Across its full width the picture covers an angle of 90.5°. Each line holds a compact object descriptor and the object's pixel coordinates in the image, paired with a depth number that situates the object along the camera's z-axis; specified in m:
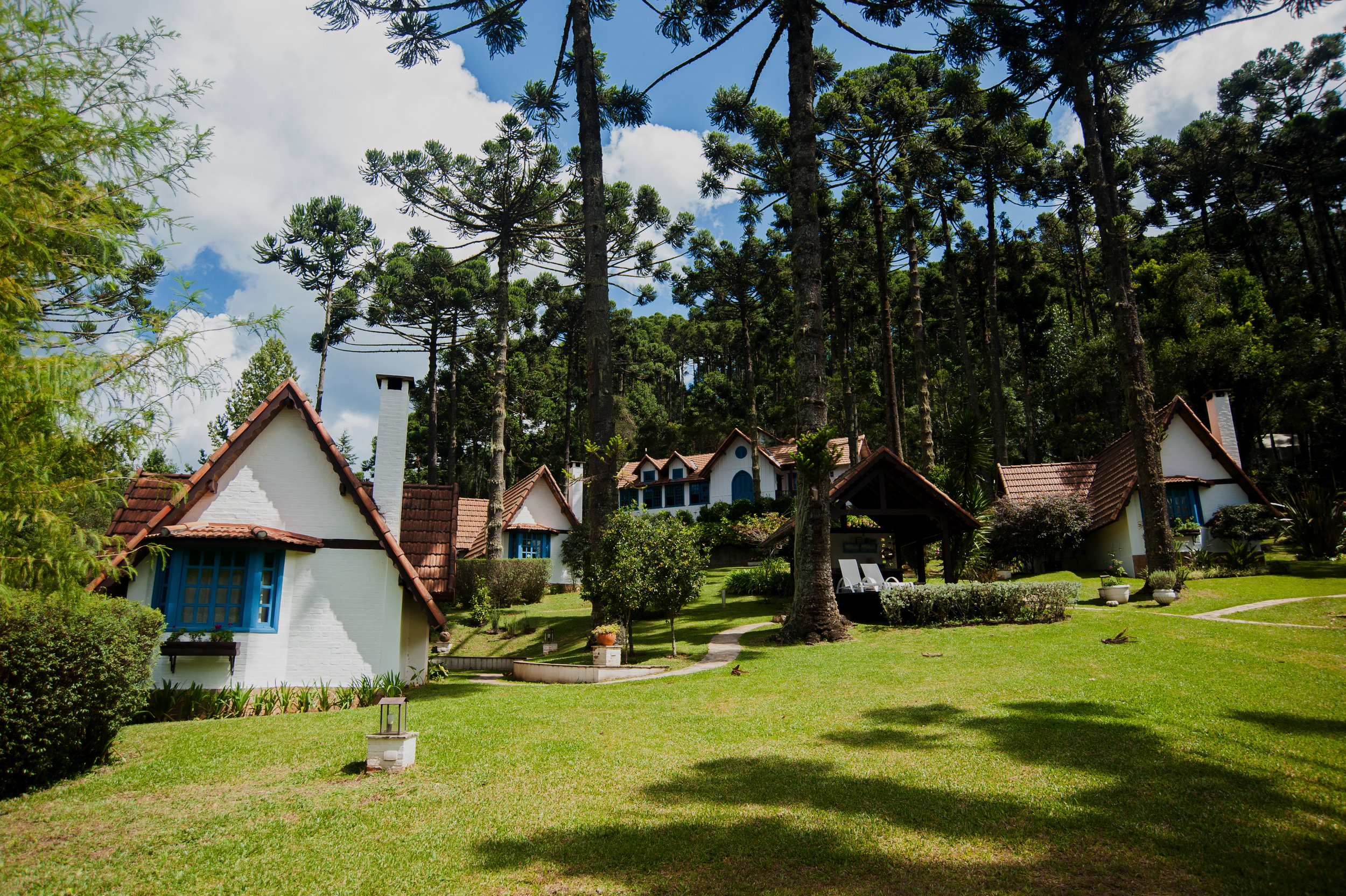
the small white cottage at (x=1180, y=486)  21.97
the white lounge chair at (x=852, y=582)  16.56
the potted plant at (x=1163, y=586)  15.26
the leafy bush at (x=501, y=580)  23.78
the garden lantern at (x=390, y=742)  6.97
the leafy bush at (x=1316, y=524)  19.48
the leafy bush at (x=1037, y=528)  22.67
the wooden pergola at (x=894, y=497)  17.05
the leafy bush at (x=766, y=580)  22.92
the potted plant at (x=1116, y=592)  16.22
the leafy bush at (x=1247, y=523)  20.84
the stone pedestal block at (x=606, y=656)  14.12
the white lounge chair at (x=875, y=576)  16.89
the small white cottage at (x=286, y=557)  11.54
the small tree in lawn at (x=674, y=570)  14.54
